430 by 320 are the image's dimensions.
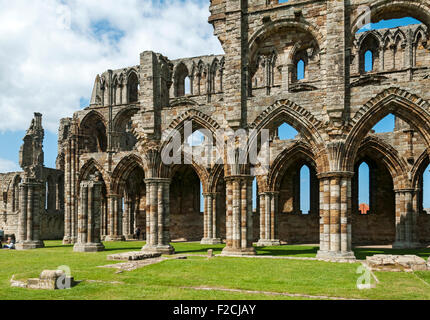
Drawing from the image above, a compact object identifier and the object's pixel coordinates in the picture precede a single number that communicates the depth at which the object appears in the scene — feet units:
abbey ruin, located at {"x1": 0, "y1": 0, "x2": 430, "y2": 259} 49.62
